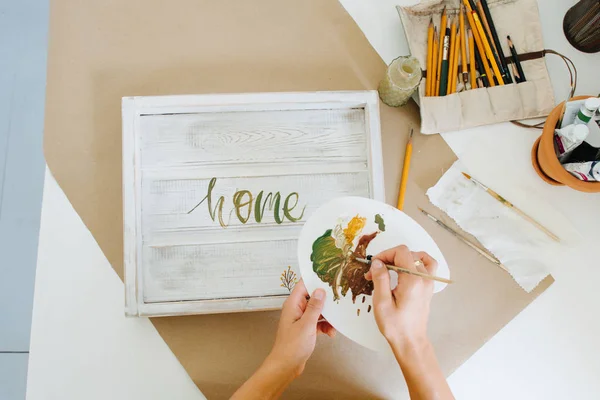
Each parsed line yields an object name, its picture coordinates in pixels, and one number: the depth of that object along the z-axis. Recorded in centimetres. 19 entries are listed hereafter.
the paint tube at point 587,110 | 65
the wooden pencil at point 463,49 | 83
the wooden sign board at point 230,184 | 75
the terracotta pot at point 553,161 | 71
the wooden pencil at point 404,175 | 82
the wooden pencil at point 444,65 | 82
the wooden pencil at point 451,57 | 83
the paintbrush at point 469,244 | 81
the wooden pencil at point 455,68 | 82
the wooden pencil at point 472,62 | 83
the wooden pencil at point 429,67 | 83
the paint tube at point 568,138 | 66
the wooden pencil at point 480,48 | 83
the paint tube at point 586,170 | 68
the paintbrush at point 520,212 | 81
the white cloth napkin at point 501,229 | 81
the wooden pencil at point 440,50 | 83
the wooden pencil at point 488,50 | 82
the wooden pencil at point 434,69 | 83
